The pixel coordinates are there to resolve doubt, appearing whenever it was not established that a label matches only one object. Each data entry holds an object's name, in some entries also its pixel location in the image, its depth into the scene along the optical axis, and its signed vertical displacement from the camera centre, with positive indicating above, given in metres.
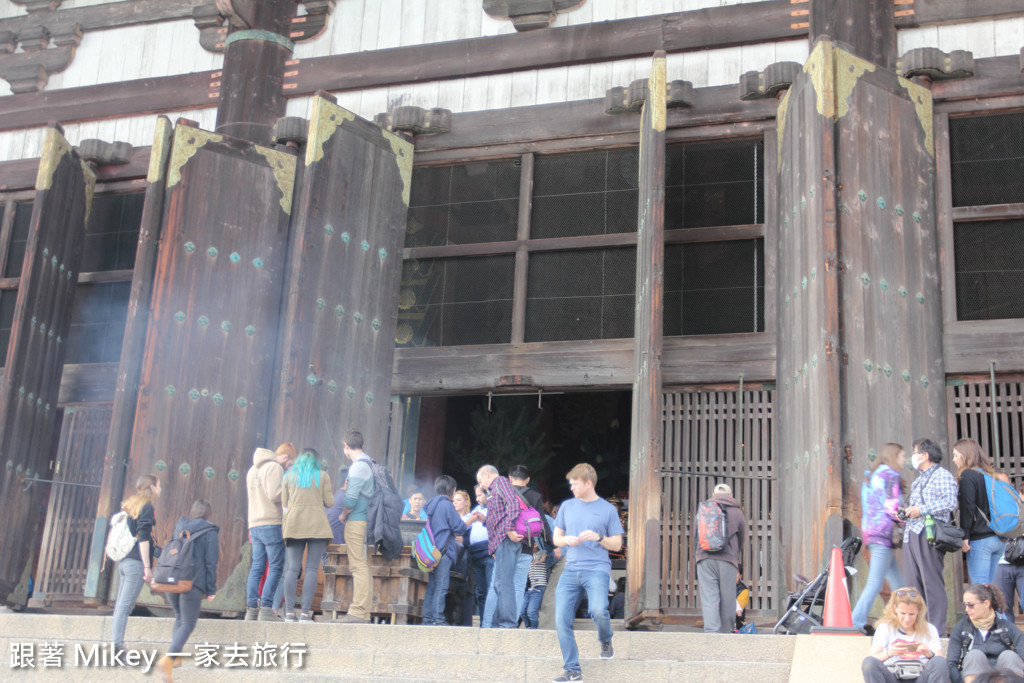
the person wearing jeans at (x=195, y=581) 8.30 +0.13
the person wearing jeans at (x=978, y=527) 8.37 +0.81
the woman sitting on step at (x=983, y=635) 6.88 +0.07
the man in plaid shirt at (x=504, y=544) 9.31 +0.57
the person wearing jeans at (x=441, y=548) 9.87 +0.54
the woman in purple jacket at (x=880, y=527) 8.70 +0.81
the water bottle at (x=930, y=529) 8.23 +0.76
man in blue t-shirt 7.80 +0.49
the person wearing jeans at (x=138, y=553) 8.80 +0.32
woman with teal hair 9.17 +0.63
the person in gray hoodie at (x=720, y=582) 9.17 +0.37
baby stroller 8.94 +0.23
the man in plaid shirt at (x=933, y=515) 8.22 +0.83
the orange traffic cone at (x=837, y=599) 8.02 +0.26
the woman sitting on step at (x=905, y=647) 6.65 -0.02
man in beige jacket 9.45 +0.63
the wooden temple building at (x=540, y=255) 10.77 +3.56
